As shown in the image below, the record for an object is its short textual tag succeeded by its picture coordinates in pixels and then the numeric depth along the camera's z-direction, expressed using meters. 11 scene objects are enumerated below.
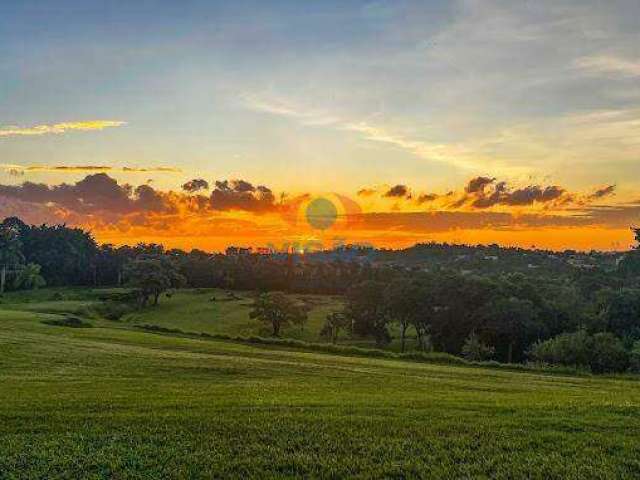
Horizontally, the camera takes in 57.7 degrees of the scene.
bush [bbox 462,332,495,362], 86.00
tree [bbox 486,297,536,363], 93.69
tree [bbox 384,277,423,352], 108.44
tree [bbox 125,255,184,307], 145.75
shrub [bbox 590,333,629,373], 66.94
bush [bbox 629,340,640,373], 65.00
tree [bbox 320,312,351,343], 116.25
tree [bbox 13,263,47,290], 166.38
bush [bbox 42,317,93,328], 64.06
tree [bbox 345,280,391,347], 115.62
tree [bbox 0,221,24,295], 172.12
